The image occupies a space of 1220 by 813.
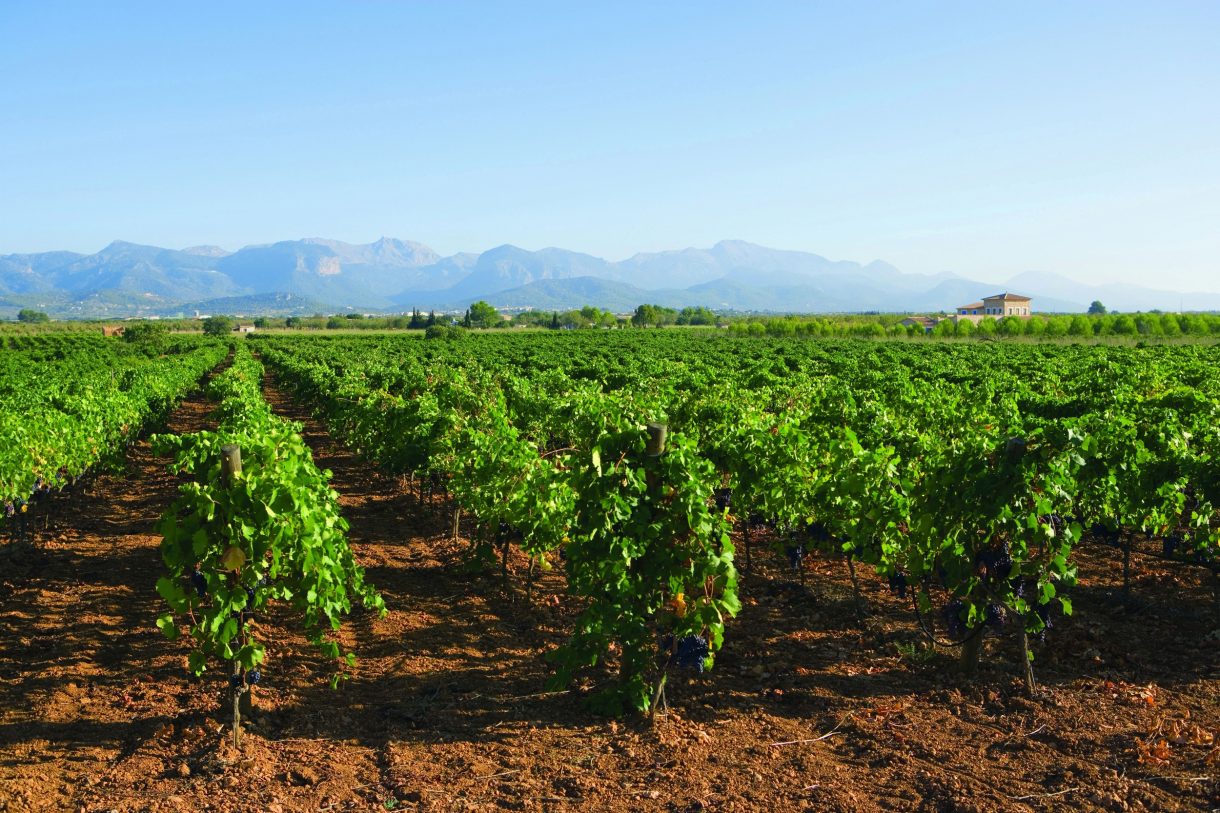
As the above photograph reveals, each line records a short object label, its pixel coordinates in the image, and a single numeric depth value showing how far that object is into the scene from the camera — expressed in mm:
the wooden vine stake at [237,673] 5230
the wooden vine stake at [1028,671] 6203
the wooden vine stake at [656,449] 5719
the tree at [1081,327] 74188
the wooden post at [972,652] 6605
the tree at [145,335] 78562
